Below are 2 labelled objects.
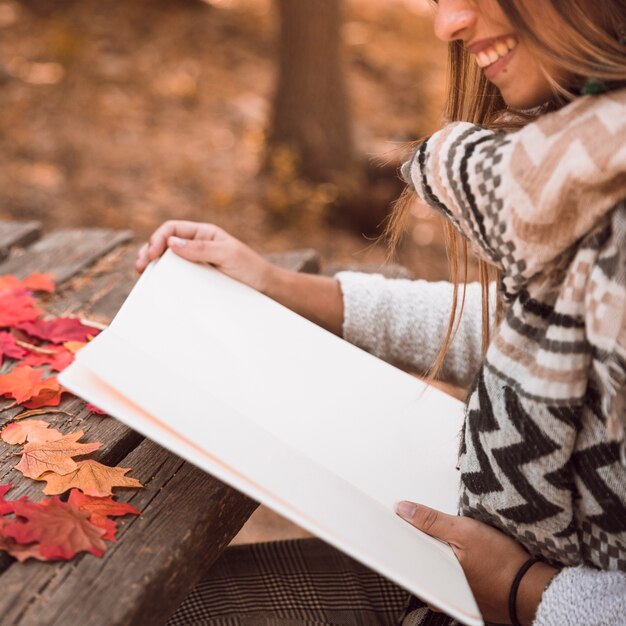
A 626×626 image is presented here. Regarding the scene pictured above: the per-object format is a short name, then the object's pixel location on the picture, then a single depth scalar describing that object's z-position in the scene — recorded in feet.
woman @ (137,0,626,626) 3.04
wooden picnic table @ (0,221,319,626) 2.98
